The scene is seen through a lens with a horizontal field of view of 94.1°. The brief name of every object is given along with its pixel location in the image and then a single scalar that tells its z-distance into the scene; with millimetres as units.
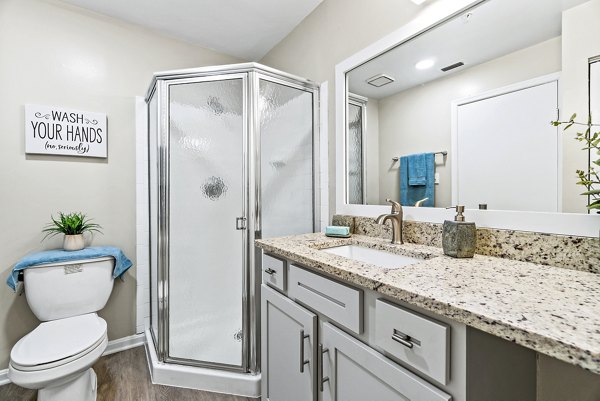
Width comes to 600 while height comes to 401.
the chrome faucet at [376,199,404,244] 1302
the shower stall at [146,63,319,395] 1655
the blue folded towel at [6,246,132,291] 1586
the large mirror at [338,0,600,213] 878
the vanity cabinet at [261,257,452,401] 757
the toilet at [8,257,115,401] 1248
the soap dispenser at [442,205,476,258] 999
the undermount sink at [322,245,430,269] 1179
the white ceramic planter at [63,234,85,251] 1750
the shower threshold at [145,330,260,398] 1584
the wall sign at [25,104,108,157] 1756
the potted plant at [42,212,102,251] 1758
